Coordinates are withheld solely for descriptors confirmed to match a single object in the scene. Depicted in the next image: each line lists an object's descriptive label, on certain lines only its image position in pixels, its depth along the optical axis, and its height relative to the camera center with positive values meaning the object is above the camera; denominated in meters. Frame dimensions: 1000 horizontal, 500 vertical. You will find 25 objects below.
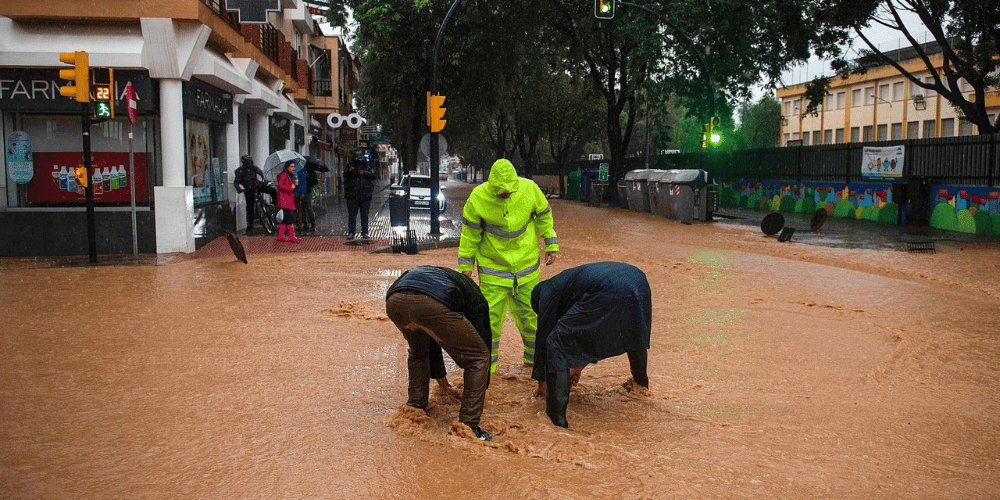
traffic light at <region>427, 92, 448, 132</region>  16.89 +1.35
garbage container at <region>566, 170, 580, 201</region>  44.47 -0.22
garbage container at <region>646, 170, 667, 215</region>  26.88 -0.26
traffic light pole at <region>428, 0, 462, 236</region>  17.17 +0.25
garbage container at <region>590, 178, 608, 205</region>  37.45 -0.45
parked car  27.00 -0.35
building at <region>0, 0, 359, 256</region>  14.32 +1.16
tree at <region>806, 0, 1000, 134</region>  21.50 +3.86
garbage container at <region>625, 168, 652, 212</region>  28.80 -0.28
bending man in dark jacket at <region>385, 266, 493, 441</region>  4.76 -0.78
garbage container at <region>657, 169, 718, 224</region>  24.17 -0.44
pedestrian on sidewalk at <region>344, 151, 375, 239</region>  16.73 -0.09
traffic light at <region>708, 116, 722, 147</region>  26.23 +1.40
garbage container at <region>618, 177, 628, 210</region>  32.28 -0.50
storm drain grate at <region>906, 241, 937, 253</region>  15.81 -1.25
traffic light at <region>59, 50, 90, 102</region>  12.61 +1.58
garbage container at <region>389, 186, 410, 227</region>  19.35 -0.60
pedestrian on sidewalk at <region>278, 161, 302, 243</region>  16.48 -0.31
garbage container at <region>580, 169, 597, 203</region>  40.17 -0.10
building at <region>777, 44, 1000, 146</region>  50.97 +4.51
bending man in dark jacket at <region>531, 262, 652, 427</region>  5.07 -0.85
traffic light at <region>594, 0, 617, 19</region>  19.34 +3.84
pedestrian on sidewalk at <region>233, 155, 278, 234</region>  19.02 +0.07
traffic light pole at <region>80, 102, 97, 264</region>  13.02 -0.11
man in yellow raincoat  6.21 -0.48
